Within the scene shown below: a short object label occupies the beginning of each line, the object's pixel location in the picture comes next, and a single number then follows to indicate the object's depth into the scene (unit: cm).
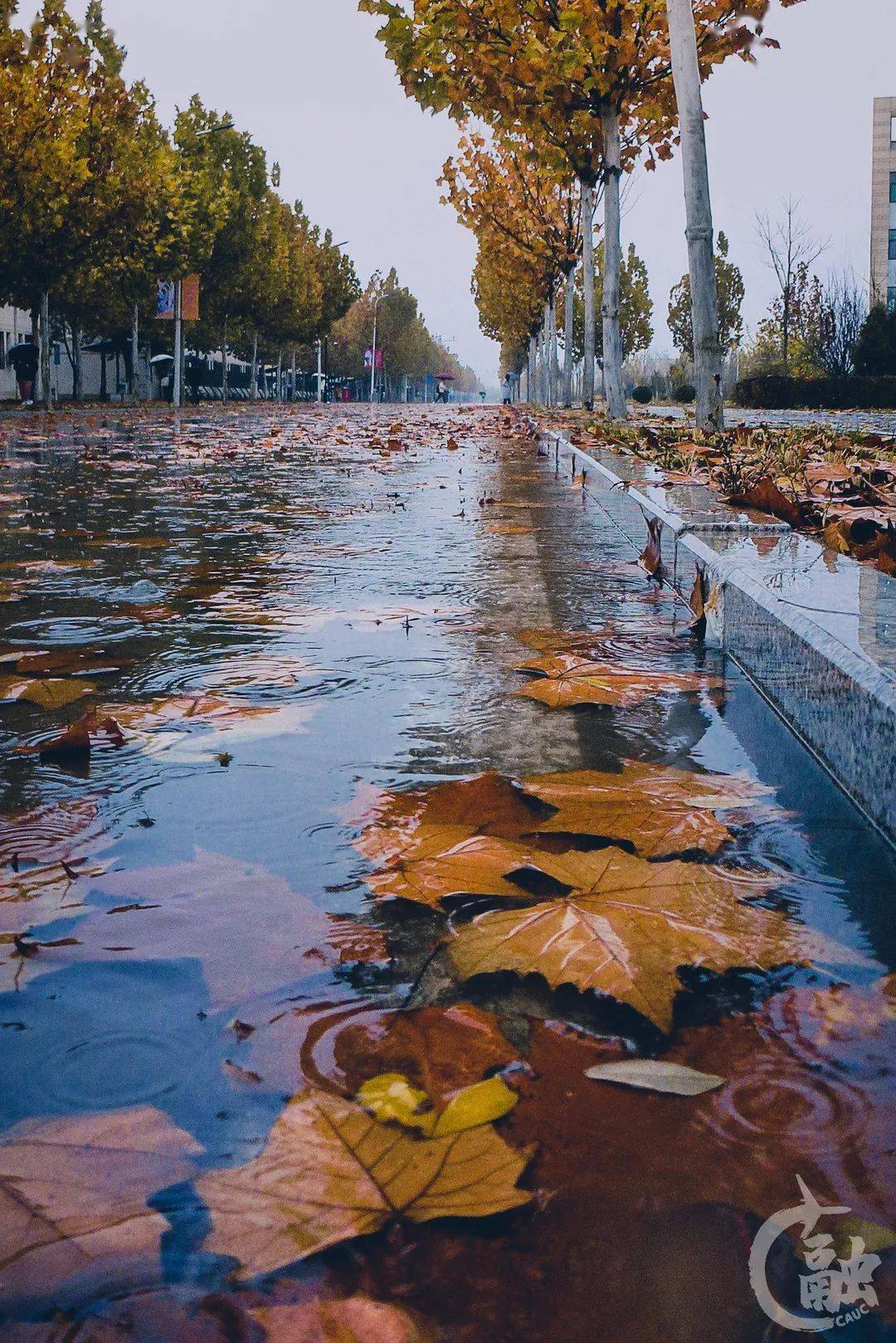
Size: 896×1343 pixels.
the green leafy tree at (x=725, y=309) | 6581
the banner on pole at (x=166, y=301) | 3145
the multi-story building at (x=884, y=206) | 6688
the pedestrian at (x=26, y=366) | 3691
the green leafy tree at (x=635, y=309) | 6975
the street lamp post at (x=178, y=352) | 3186
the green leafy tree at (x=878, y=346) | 3288
